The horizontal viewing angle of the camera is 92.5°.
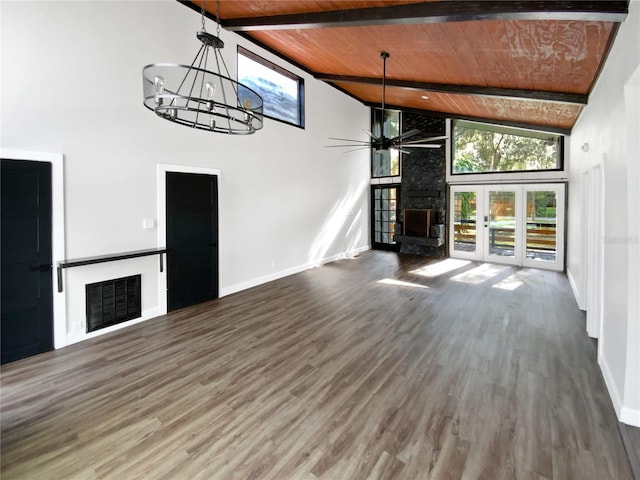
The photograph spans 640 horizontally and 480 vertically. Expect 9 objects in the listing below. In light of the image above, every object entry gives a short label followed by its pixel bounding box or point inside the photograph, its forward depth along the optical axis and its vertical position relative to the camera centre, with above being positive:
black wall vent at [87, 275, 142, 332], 3.75 -0.90
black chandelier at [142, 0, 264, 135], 2.21 +1.08
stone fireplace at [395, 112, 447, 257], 8.73 +1.07
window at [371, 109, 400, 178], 9.74 +2.56
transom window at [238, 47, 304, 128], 5.79 +3.05
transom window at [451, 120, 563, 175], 7.26 +2.09
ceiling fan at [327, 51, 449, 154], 5.42 +1.61
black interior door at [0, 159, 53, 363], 3.09 -0.29
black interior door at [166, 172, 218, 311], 4.57 -0.10
